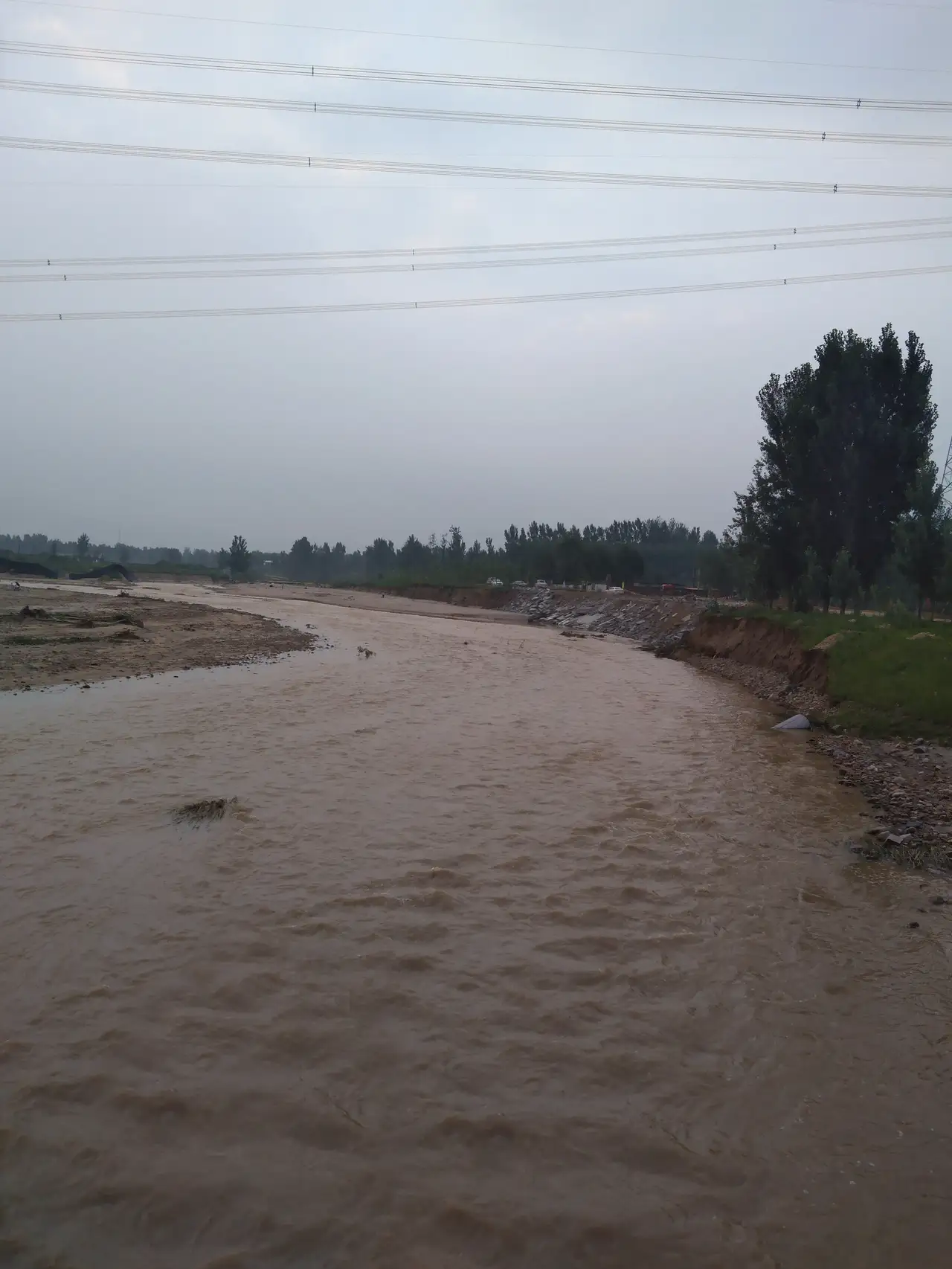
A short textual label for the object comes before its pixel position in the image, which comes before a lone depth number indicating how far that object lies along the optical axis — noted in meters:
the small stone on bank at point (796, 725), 16.19
